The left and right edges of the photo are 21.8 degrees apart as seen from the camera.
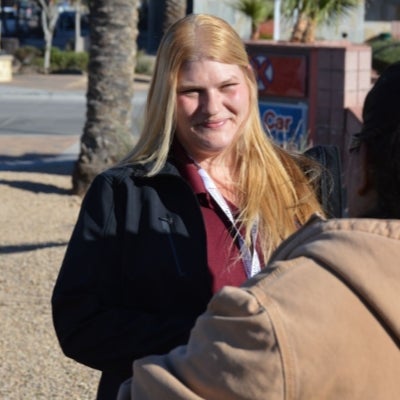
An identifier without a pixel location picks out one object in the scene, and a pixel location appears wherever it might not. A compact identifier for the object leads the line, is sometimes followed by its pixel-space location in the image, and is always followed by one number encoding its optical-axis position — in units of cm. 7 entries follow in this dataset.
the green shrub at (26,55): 3454
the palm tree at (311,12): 1318
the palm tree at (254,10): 1434
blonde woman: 254
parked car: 4934
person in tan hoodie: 149
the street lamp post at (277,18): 1534
